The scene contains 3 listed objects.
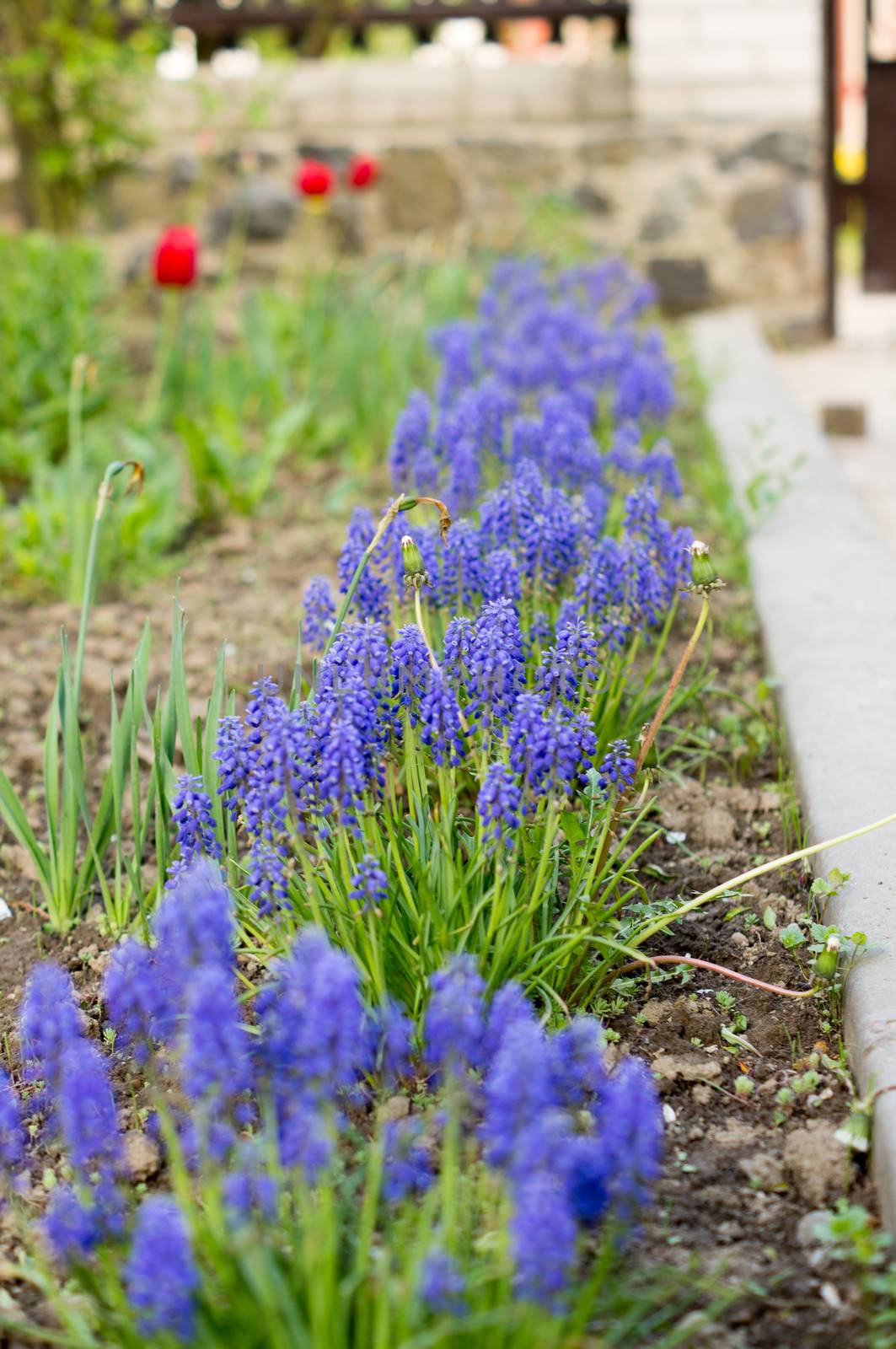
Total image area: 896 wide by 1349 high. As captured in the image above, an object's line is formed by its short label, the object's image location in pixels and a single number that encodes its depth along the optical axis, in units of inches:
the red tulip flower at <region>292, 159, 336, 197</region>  98.4
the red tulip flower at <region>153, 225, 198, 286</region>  84.2
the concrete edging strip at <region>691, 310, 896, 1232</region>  43.2
